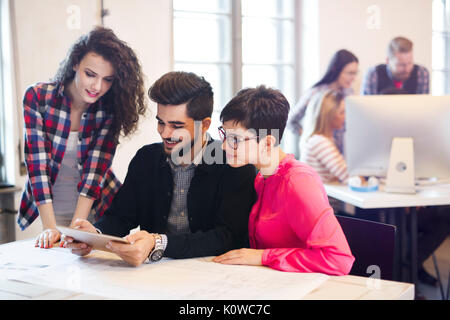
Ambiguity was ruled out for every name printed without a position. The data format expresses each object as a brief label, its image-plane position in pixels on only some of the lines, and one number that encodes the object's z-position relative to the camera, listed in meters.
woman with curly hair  1.79
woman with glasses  1.23
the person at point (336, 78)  3.56
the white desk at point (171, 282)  1.07
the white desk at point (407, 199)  2.28
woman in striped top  2.85
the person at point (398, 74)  3.93
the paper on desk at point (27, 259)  1.25
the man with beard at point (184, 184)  1.47
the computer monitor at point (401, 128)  2.33
